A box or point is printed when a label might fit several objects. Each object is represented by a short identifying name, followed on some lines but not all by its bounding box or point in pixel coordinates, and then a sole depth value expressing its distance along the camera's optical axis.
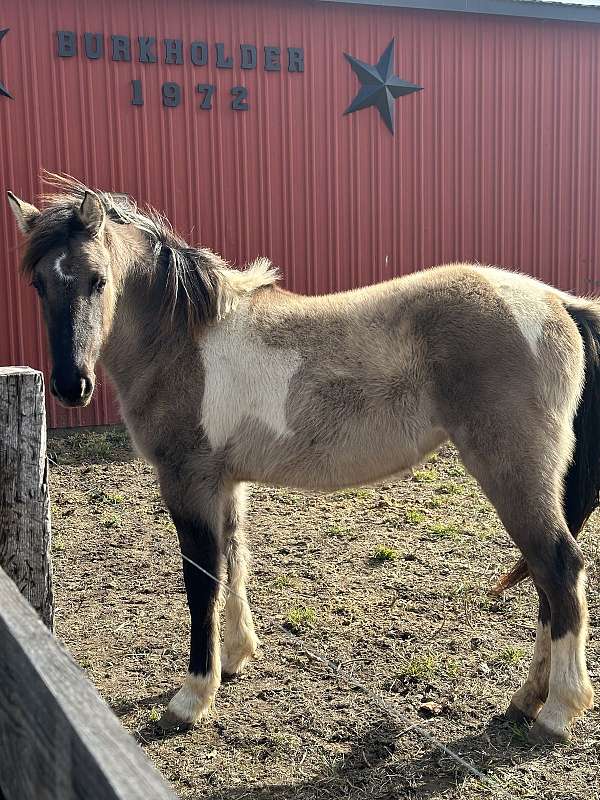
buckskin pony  3.01
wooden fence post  1.91
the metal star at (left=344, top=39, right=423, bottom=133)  9.26
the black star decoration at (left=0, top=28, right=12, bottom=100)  8.01
